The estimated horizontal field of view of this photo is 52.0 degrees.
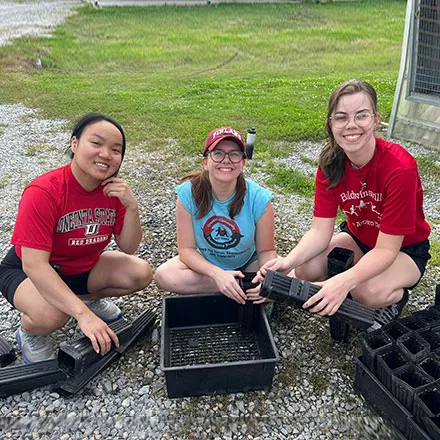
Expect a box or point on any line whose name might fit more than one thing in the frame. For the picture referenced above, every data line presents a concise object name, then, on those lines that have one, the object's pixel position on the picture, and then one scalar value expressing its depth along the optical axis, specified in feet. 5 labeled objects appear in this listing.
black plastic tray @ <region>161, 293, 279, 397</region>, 8.04
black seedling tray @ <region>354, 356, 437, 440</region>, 7.09
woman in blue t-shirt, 9.10
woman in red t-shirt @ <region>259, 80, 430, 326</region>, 8.18
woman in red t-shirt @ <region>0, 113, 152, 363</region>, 8.10
